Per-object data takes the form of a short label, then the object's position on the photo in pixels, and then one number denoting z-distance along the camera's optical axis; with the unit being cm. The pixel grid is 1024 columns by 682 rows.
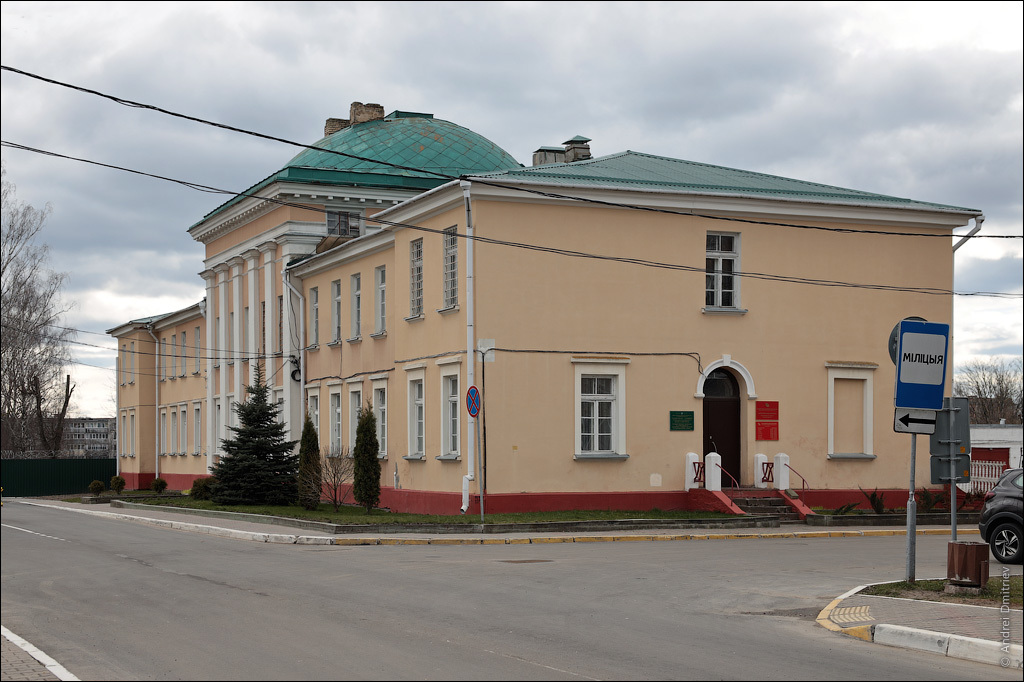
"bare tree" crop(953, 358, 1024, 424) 9625
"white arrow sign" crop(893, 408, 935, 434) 1424
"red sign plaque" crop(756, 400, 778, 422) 2922
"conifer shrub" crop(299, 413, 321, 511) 3161
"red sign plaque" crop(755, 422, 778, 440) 2919
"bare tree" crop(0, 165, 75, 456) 3897
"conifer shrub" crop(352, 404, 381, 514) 3006
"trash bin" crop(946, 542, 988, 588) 1313
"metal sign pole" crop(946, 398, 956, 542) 1410
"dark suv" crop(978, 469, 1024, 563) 1747
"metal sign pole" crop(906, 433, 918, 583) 1423
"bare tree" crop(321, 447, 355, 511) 3100
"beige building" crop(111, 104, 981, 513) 2742
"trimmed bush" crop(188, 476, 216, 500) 3975
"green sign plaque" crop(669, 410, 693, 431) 2852
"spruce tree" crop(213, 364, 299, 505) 3481
